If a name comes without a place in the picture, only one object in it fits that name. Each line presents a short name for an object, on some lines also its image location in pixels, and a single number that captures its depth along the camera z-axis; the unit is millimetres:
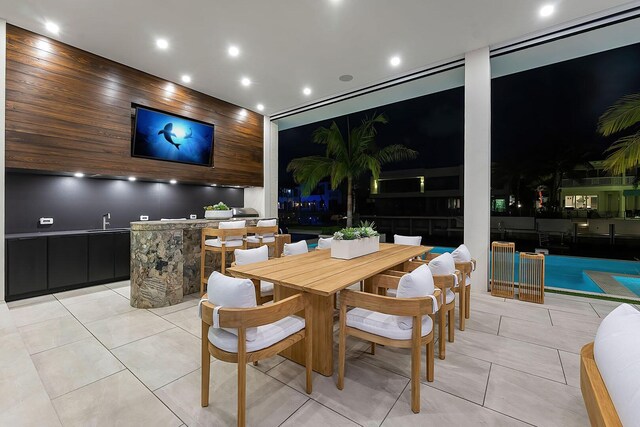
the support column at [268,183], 6551
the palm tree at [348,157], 6676
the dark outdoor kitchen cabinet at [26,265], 3404
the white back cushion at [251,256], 2627
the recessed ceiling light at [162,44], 3724
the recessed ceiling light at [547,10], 3095
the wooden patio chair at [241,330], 1440
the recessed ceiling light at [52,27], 3346
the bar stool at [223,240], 3717
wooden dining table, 1853
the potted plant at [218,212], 4457
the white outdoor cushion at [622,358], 837
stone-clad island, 3320
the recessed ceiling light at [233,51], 3935
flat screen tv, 4441
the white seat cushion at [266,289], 2576
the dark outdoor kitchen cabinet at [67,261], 3717
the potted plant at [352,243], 2715
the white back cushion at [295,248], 3137
